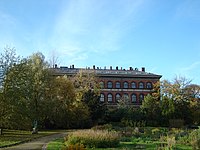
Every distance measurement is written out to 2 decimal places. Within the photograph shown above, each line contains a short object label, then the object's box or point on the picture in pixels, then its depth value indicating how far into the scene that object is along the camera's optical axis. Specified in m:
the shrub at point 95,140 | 16.12
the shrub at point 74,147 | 10.75
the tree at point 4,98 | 24.99
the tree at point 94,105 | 42.70
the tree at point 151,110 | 46.69
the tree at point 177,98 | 46.43
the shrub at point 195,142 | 13.95
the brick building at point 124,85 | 65.48
